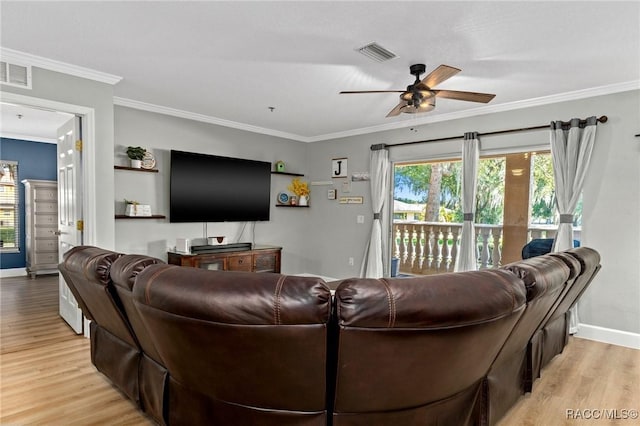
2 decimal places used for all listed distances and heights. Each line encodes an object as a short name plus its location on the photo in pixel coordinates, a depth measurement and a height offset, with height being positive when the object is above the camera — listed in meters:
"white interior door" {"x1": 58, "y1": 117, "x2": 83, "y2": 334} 3.38 -0.01
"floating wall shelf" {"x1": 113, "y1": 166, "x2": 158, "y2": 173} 4.05 +0.37
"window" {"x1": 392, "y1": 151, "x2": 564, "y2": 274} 4.09 -0.05
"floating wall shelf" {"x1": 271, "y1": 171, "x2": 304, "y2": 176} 5.72 +0.49
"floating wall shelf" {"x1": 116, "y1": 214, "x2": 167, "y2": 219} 4.06 -0.20
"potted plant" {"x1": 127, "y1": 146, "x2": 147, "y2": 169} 4.13 +0.53
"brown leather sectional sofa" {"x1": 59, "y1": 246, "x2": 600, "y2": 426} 1.32 -0.56
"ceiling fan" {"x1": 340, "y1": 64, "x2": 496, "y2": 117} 2.74 +0.90
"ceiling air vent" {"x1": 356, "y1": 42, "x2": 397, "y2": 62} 2.66 +1.20
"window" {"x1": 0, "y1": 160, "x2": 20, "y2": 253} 6.00 -0.20
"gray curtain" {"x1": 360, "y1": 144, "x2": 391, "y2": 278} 5.18 -0.12
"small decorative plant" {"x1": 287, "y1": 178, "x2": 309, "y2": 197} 6.02 +0.27
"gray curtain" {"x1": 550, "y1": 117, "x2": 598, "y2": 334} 3.55 +0.44
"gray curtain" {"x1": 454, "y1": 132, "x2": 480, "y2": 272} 4.26 +0.06
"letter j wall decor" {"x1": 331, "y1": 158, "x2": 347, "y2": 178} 5.71 +0.60
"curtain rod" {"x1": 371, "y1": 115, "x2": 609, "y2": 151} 3.51 +0.88
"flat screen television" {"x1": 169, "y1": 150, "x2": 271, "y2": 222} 4.55 +0.18
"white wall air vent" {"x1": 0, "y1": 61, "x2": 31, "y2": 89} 2.84 +1.02
